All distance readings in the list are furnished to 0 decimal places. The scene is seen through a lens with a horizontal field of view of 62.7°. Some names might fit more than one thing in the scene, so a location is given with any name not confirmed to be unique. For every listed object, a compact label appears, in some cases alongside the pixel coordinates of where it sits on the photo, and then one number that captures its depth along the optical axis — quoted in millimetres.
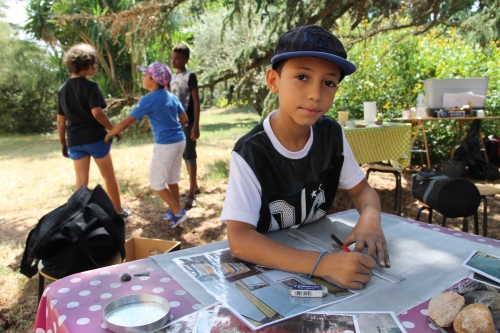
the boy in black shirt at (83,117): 4012
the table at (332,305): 962
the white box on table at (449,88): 6238
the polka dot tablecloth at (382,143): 4824
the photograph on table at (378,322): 878
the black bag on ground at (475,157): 6367
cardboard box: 2672
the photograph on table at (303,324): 879
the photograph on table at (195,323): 885
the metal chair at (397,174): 4266
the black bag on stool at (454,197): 2826
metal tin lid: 868
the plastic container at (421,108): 6449
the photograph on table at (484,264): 1082
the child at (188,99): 4922
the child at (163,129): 4043
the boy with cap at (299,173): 1185
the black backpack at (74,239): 2053
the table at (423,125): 6285
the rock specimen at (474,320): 824
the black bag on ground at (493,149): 6910
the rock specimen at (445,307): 881
